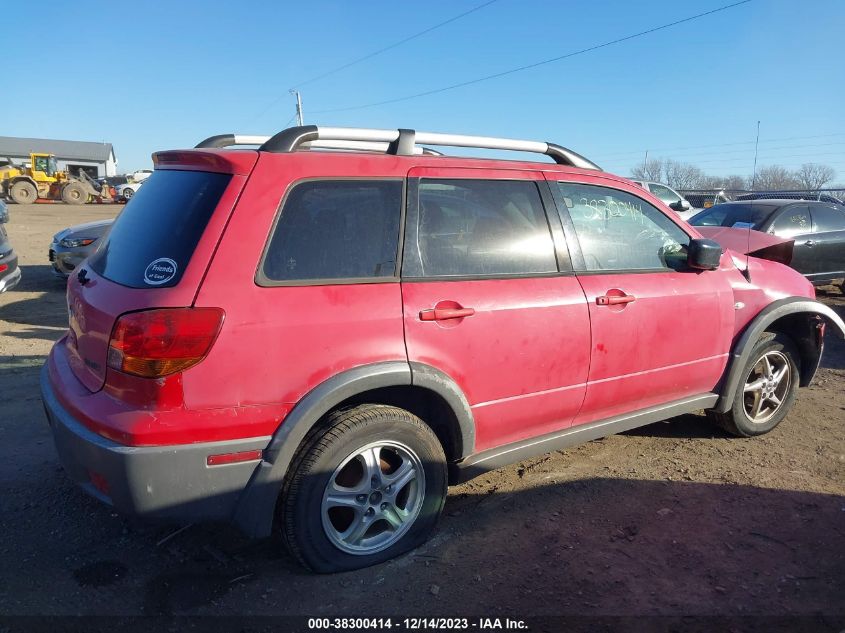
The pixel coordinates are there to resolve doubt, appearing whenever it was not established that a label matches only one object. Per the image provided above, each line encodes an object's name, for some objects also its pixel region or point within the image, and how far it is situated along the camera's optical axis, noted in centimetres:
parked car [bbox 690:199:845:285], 941
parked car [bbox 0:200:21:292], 717
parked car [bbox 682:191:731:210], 2298
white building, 7299
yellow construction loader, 3177
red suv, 244
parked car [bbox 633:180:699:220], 1489
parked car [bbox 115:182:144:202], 3709
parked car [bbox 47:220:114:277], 850
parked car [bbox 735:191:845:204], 1858
